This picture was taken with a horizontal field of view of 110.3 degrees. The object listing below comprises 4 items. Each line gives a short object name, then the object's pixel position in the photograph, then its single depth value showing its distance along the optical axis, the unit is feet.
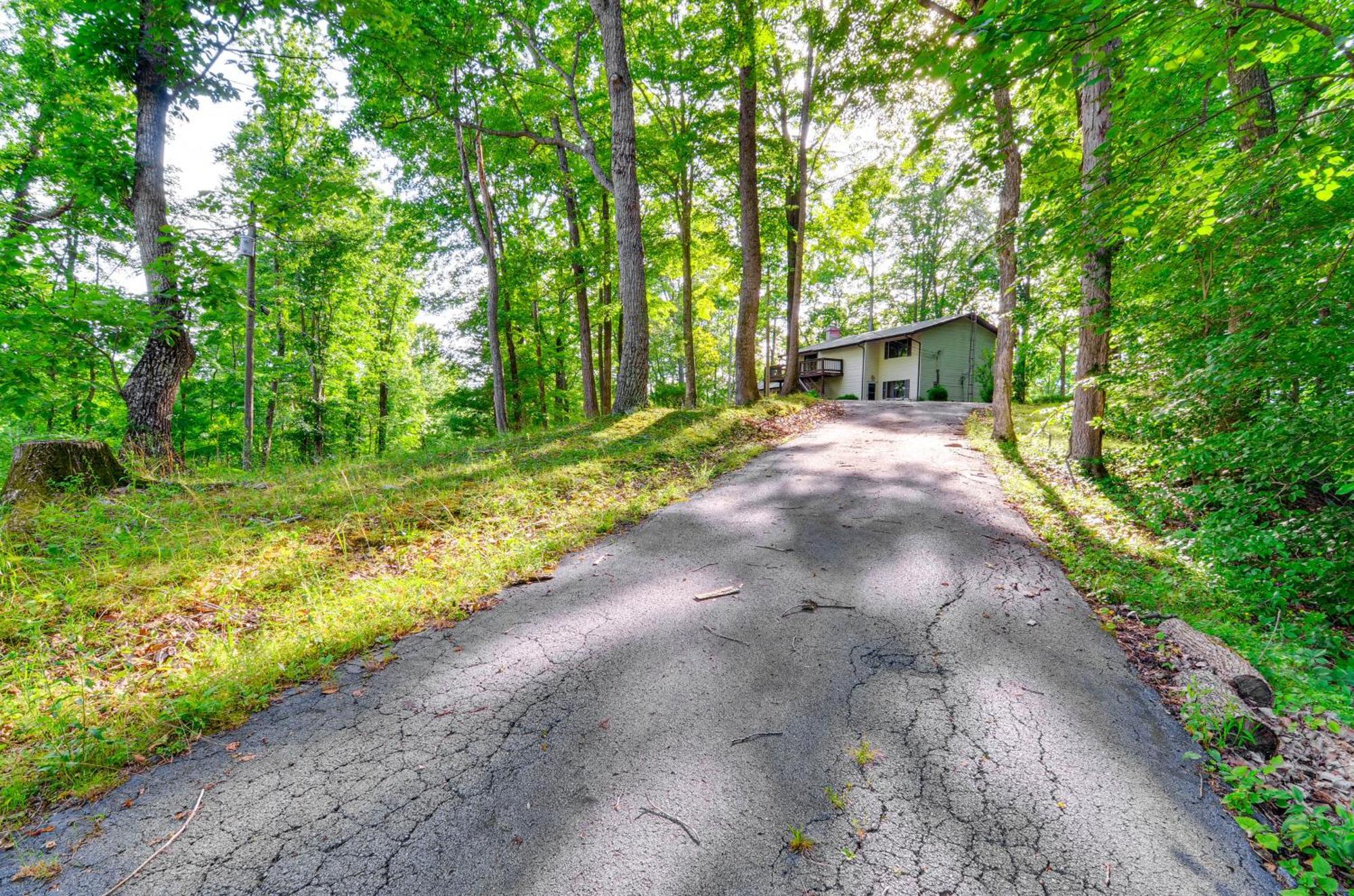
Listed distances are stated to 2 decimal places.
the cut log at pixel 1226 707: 7.02
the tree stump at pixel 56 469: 13.00
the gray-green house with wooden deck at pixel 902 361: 82.89
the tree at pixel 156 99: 19.42
